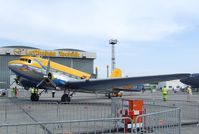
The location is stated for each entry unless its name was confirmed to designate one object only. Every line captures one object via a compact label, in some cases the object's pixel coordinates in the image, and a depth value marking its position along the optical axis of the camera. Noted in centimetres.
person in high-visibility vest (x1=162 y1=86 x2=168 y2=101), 2162
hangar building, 5744
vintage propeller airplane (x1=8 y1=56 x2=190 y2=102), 1688
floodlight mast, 5820
